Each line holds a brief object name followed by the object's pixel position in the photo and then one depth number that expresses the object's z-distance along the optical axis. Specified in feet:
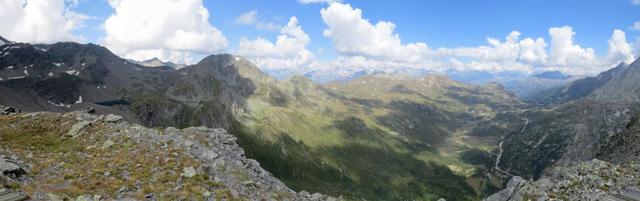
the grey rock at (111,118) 192.04
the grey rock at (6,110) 213.07
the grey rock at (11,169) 119.21
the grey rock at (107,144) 161.27
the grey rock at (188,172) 143.84
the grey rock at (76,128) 171.94
